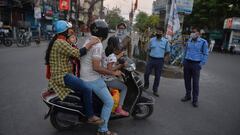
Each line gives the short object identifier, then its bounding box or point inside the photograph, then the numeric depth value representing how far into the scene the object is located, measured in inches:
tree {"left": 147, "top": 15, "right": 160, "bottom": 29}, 2473.7
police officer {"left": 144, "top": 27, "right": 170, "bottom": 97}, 251.9
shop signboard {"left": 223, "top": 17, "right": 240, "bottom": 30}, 1168.8
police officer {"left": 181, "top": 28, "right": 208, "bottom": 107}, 229.3
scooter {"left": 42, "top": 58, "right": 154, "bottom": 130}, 147.5
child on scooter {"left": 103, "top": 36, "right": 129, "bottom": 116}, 145.0
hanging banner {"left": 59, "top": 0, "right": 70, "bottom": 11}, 1277.1
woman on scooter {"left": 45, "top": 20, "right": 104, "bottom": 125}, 132.7
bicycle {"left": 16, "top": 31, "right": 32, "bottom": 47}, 725.7
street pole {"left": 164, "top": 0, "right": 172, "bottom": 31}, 471.6
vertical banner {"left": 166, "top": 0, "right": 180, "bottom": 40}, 410.6
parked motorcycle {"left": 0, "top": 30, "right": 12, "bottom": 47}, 677.3
